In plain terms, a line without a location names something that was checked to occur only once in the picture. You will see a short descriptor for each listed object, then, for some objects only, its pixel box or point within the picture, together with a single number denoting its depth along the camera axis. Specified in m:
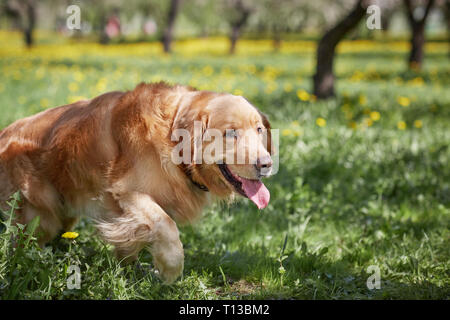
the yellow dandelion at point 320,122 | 5.36
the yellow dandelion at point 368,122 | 5.67
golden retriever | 2.44
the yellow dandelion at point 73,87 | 7.67
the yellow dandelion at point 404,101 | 6.21
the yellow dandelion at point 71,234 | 2.43
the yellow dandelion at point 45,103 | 6.03
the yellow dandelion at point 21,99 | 6.68
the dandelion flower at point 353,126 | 5.60
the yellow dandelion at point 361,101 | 6.71
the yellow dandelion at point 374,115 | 5.76
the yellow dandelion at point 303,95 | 6.05
